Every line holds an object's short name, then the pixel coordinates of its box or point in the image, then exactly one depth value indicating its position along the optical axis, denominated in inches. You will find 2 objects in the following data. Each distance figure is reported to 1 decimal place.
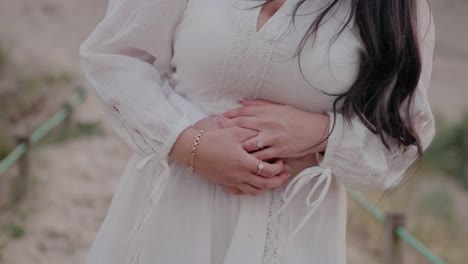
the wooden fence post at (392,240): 134.3
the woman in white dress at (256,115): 67.8
